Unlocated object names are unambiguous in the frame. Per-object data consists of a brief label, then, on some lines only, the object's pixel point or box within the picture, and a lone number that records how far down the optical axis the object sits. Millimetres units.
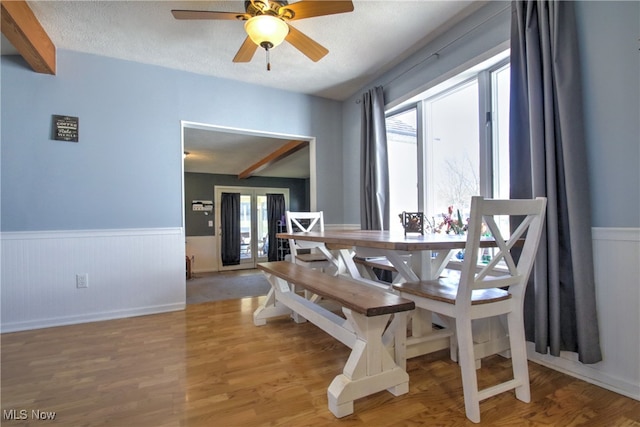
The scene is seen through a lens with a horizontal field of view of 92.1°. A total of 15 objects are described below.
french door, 7465
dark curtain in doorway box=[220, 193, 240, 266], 7188
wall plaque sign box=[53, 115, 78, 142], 2716
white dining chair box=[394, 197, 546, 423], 1312
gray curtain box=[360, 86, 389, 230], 3275
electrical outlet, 2775
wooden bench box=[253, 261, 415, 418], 1391
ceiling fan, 1803
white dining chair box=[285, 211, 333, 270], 2787
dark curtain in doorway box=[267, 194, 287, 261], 7766
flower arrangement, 2445
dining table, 1707
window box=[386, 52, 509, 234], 2324
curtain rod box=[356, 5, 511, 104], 2176
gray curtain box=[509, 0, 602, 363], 1613
